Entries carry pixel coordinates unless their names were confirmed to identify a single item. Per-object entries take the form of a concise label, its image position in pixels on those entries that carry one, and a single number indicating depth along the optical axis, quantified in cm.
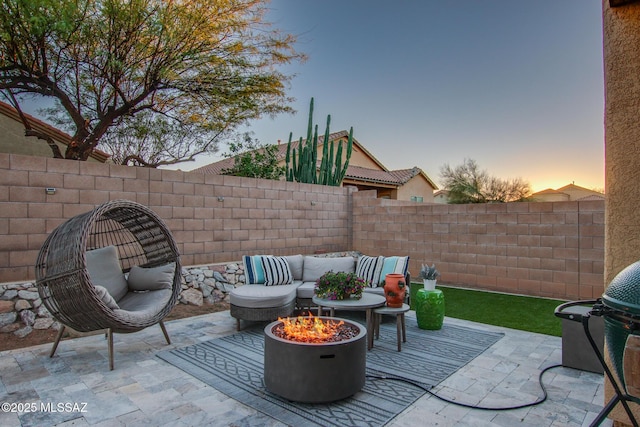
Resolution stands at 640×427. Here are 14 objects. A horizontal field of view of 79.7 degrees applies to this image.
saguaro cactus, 1038
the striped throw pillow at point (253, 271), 573
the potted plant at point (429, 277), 497
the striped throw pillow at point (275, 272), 575
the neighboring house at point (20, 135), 1002
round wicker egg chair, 363
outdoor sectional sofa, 491
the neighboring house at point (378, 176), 1683
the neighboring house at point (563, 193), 1523
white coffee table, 425
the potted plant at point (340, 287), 450
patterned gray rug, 282
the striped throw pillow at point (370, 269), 575
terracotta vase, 446
